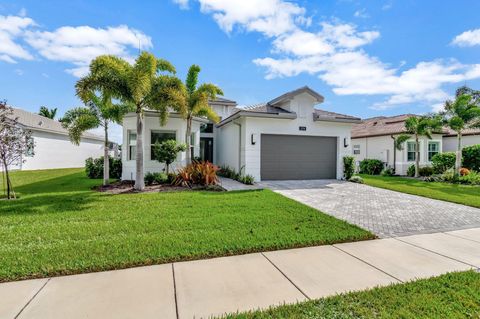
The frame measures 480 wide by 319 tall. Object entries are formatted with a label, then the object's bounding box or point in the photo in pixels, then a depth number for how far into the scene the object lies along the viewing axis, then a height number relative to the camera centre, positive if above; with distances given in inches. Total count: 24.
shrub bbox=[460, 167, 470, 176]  581.4 -36.5
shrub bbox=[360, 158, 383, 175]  768.9 -30.5
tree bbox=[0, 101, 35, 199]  324.8 +18.5
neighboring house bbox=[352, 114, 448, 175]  722.9 +36.7
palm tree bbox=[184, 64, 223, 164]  447.8 +112.2
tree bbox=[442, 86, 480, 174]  551.5 +100.7
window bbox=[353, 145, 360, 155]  871.6 +24.9
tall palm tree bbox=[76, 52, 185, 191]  334.3 +106.5
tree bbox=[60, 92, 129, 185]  409.7 +68.5
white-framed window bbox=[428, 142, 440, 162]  754.2 +28.9
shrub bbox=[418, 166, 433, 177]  669.3 -39.6
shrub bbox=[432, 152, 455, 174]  652.1 -13.3
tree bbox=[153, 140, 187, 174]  436.1 +8.9
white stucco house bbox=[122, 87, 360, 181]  490.3 +40.1
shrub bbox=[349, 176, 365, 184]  519.6 -51.2
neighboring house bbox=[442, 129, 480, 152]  796.0 +63.3
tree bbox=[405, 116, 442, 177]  608.7 +82.2
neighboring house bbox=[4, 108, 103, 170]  789.2 +34.6
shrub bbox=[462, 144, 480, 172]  661.9 +0.7
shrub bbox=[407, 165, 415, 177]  688.4 -40.7
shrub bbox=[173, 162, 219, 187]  428.8 -36.6
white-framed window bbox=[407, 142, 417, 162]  724.7 +18.3
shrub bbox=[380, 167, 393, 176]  722.4 -46.1
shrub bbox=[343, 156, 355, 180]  548.1 -21.6
